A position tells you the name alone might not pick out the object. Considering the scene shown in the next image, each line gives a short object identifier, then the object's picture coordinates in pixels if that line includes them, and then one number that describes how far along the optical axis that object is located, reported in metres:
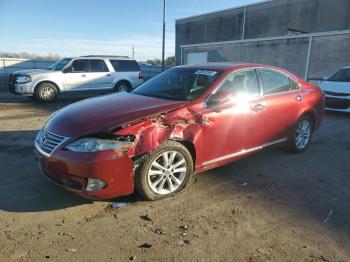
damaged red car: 3.27
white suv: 11.68
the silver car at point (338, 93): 9.42
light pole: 25.41
